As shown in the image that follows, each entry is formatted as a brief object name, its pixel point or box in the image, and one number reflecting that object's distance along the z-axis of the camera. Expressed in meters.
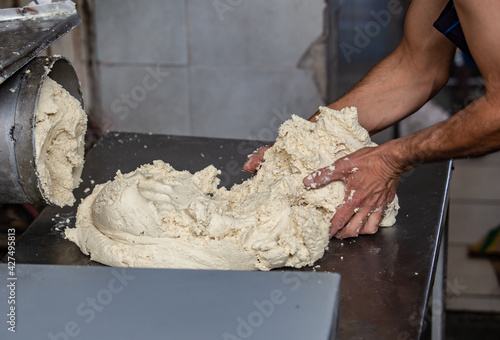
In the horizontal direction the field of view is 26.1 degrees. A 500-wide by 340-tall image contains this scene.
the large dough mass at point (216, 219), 1.66
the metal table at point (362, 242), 1.54
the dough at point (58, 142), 1.62
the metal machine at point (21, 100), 1.56
